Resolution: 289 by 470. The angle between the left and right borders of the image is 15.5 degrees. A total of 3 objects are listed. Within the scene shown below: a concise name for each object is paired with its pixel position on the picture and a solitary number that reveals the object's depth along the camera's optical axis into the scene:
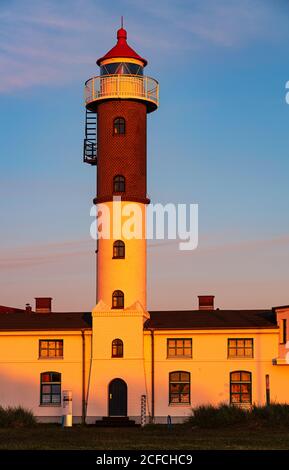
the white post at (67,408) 56.31
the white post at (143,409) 58.07
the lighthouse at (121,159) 61.94
